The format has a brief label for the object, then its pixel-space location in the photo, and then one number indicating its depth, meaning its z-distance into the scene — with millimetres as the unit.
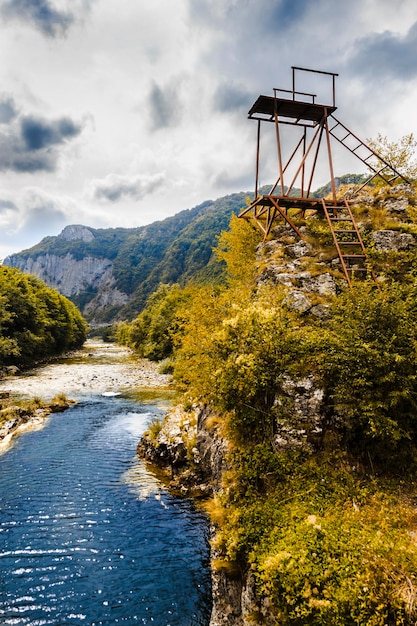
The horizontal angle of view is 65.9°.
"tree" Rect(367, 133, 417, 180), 26677
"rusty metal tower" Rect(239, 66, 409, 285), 19916
